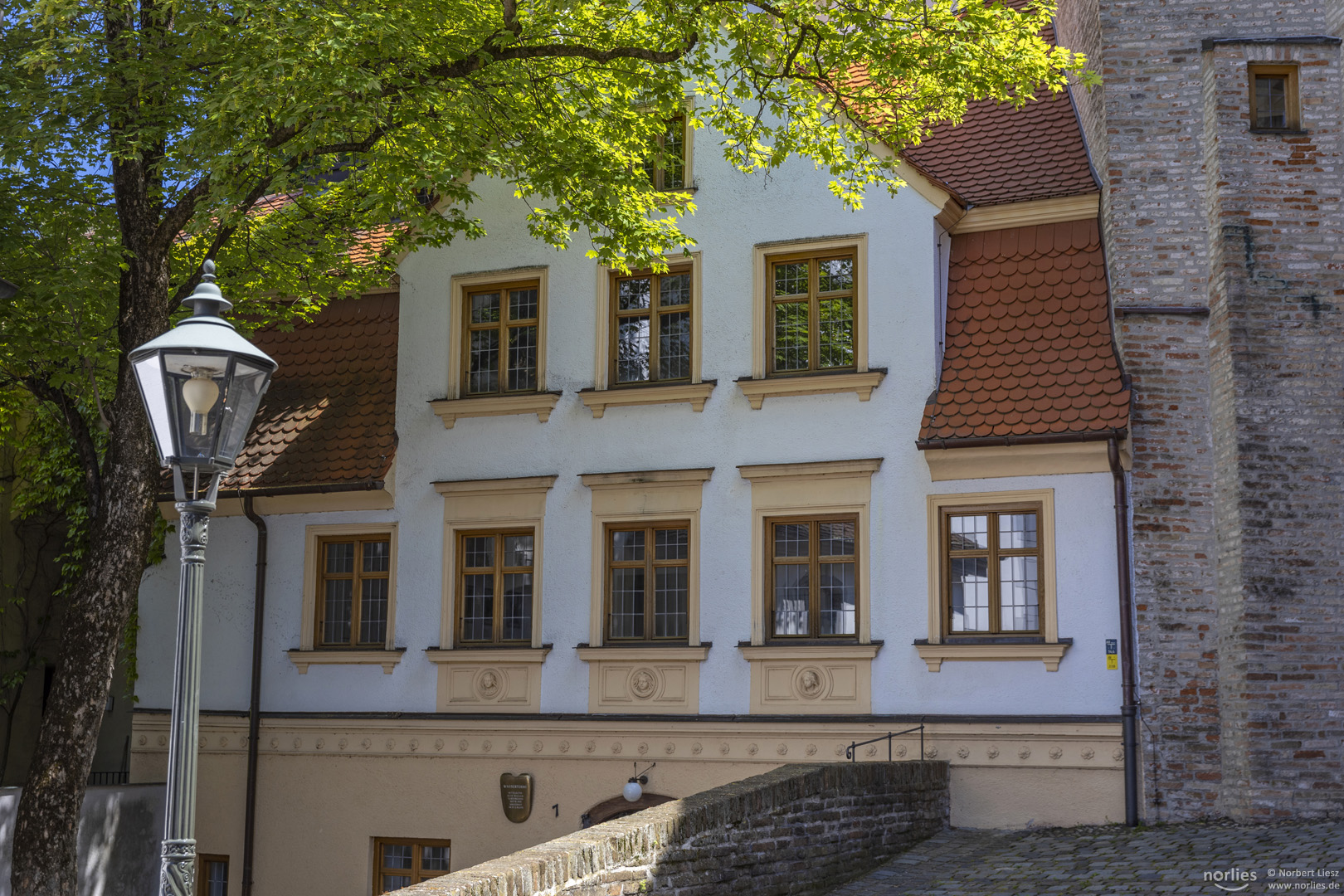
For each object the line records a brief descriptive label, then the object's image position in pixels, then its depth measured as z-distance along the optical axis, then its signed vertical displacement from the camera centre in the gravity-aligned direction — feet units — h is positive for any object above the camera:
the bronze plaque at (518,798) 50.37 -6.89
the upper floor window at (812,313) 50.47 +10.85
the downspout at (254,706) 54.08 -3.91
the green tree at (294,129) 40.09 +14.61
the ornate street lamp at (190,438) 19.20 +2.43
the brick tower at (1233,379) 42.50 +7.41
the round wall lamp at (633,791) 48.32 -6.33
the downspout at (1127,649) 43.14 -1.22
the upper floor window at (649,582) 51.03 +0.96
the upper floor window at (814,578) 48.78 +1.08
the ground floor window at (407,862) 51.75 -9.51
